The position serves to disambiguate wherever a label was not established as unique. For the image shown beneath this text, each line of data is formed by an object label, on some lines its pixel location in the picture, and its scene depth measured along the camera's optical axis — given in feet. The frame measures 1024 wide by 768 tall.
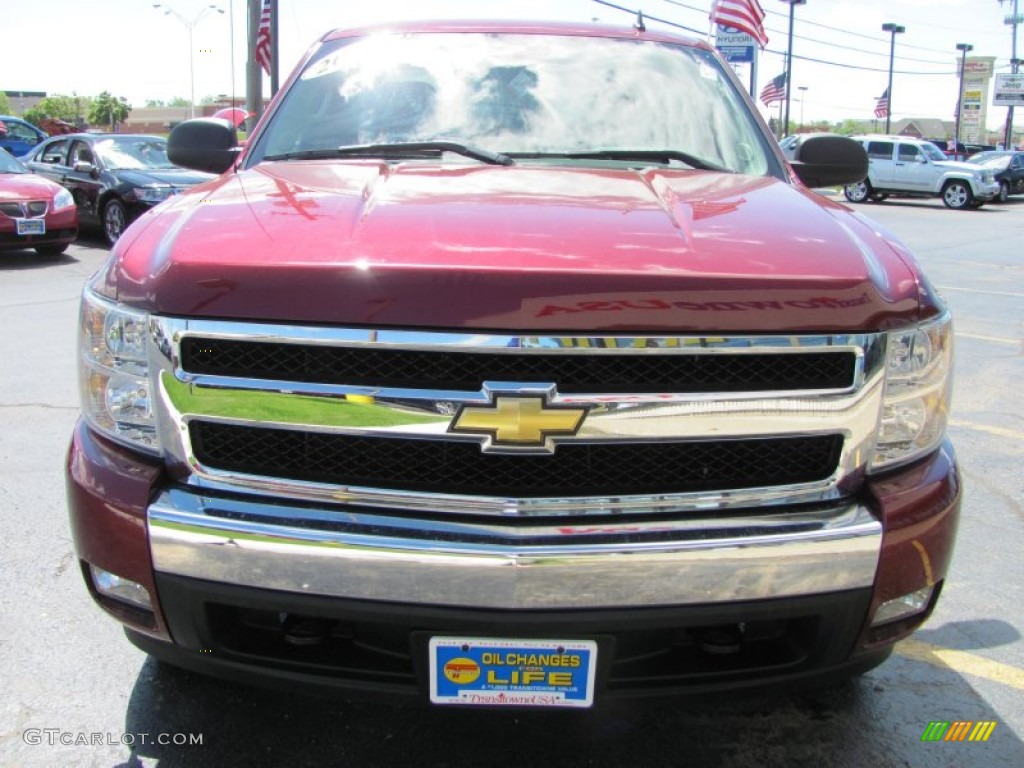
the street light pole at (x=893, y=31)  189.12
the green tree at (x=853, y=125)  442.91
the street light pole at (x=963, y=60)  188.65
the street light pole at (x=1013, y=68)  160.56
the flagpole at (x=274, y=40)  57.57
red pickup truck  6.07
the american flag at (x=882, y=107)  158.51
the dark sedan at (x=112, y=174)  41.19
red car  36.81
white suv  84.23
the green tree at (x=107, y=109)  300.61
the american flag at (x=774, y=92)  93.35
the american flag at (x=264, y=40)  57.36
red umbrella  82.53
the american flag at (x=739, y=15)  51.80
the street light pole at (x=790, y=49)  135.18
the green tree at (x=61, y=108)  306.57
